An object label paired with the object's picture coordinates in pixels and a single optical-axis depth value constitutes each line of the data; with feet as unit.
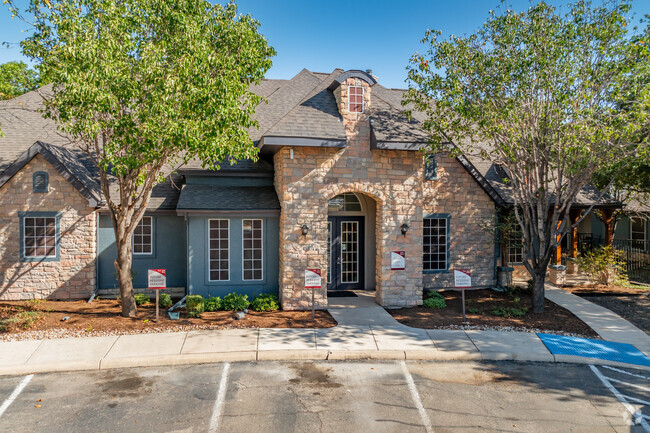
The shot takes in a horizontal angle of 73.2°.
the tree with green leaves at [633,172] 35.29
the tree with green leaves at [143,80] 28.91
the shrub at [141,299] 40.57
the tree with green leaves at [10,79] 69.08
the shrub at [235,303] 39.45
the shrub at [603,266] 50.26
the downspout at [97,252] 43.96
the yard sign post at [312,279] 35.47
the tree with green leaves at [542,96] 34.24
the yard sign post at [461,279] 35.14
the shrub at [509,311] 38.91
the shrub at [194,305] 37.11
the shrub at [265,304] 39.34
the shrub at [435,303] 41.32
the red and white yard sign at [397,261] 40.14
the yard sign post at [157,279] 33.76
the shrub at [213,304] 38.93
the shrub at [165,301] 40.47
